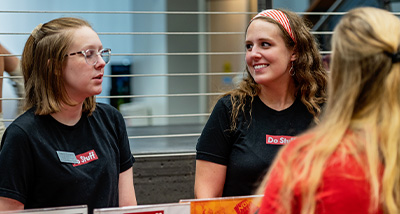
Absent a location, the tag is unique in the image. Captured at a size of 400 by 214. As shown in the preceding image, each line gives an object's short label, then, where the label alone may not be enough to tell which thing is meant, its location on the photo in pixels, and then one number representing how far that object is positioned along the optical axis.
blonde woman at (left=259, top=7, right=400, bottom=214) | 1.59
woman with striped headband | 2.35
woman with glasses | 2.10
